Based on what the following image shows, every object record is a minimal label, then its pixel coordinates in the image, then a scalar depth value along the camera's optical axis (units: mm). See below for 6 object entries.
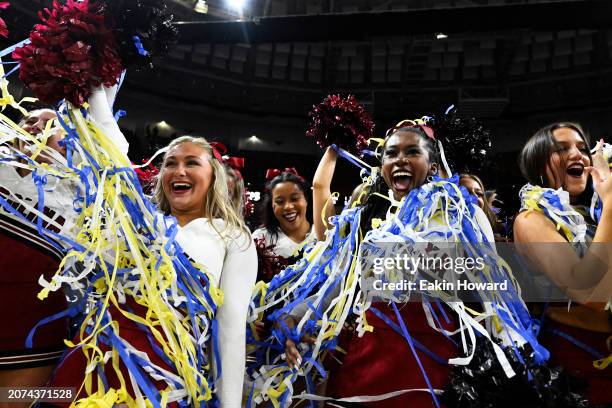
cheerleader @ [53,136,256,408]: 1355
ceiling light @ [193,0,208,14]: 9048
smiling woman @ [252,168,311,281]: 3184
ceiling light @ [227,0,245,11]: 8759
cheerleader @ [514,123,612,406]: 1454
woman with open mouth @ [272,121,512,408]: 1462
